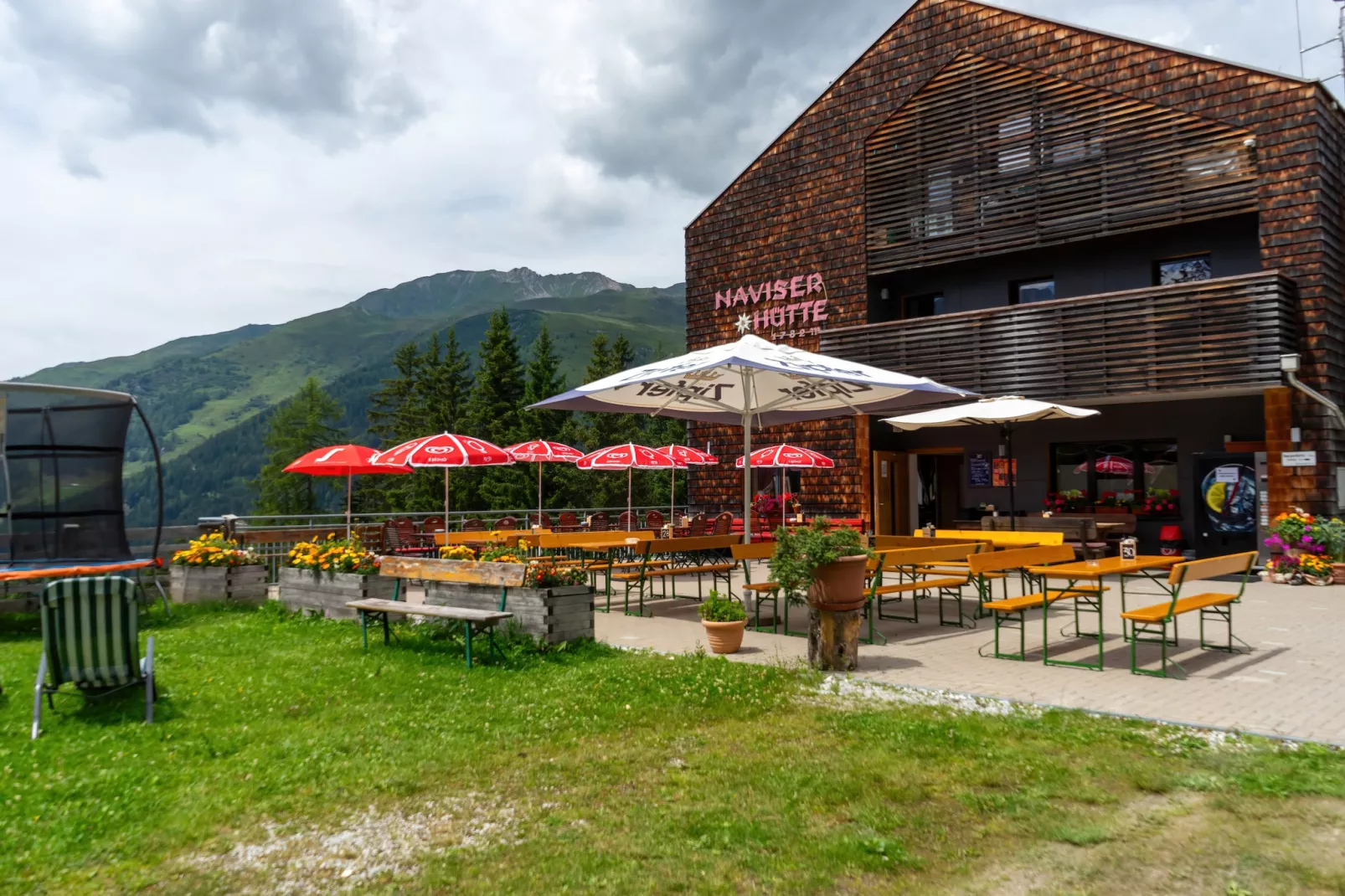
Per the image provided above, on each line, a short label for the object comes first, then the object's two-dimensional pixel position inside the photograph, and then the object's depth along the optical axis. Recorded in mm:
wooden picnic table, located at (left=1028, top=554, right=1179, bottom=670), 7617
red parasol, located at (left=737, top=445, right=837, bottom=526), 17609
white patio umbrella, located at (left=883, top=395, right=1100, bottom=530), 12555
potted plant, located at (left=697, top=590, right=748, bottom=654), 7957
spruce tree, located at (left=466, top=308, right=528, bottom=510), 47250
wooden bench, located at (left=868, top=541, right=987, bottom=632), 8938
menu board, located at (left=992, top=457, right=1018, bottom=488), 19781
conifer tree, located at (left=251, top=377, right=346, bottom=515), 66875
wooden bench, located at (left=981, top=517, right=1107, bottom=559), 14370
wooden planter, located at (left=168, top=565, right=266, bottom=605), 11203
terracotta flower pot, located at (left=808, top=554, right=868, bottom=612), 7125
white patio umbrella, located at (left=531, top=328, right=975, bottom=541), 9344
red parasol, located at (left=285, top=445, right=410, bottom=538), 14578
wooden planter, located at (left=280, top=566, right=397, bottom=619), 9688
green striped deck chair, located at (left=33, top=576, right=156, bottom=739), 5859
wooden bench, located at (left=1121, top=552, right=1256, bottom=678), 6959
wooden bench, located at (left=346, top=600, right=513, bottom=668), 7344
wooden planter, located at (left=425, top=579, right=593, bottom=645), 7777
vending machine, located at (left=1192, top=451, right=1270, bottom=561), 14969
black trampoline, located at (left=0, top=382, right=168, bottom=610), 10844
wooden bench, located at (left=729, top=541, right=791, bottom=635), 9188
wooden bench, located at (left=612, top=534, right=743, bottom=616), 10219
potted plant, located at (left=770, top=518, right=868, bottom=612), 7129
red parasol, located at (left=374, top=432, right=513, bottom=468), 13742
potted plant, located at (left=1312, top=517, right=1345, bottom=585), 13758
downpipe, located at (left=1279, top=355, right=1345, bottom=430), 13875
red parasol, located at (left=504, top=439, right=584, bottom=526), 19047
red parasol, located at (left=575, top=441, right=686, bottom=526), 18812
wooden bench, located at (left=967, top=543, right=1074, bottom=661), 7826
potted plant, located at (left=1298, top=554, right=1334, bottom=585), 13766
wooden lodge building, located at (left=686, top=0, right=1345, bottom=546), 14898
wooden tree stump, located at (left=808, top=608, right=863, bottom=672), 7234
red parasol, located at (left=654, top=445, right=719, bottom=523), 19844
